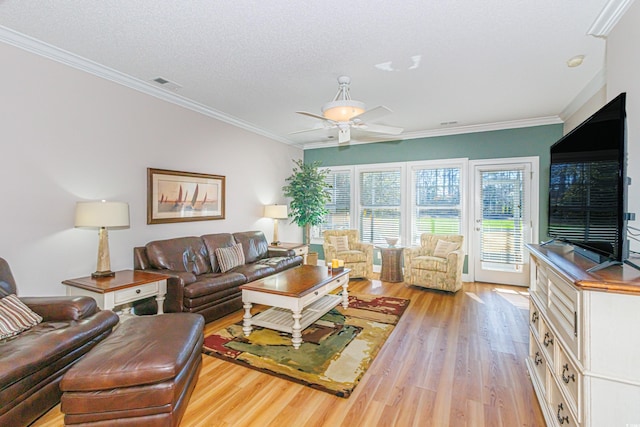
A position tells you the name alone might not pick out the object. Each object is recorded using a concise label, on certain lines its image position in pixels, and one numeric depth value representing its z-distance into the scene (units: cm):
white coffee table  293
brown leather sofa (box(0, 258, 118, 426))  167
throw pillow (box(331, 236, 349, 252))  571
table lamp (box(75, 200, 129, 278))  283
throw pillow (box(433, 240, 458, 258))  502
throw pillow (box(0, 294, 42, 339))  200
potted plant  598
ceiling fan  295
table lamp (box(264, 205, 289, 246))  555
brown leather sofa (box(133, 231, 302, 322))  333
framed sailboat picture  388
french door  504
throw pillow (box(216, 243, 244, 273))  418
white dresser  131
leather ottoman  165
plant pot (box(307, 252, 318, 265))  623
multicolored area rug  243
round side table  542
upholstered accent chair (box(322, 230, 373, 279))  547
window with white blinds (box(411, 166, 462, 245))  553
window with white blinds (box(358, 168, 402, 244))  607
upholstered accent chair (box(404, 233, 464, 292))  466
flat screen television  153
